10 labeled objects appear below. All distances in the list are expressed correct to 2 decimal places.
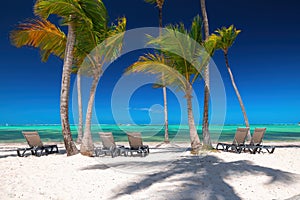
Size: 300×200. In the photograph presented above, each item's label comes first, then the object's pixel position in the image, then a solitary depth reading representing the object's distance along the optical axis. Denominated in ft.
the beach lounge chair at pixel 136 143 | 29.55
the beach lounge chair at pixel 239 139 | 31.56
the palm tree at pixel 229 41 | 54.65
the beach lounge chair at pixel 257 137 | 30.90
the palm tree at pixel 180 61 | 27.99
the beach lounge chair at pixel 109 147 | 28.53
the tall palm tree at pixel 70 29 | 25.82
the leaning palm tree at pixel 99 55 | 29.14
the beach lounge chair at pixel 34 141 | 30.55
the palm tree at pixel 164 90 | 53.47
